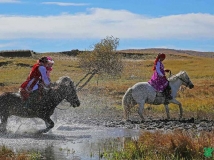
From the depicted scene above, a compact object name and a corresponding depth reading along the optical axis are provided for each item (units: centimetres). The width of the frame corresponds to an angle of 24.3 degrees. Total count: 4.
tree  6034
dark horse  1627
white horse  2109
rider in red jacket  1628
